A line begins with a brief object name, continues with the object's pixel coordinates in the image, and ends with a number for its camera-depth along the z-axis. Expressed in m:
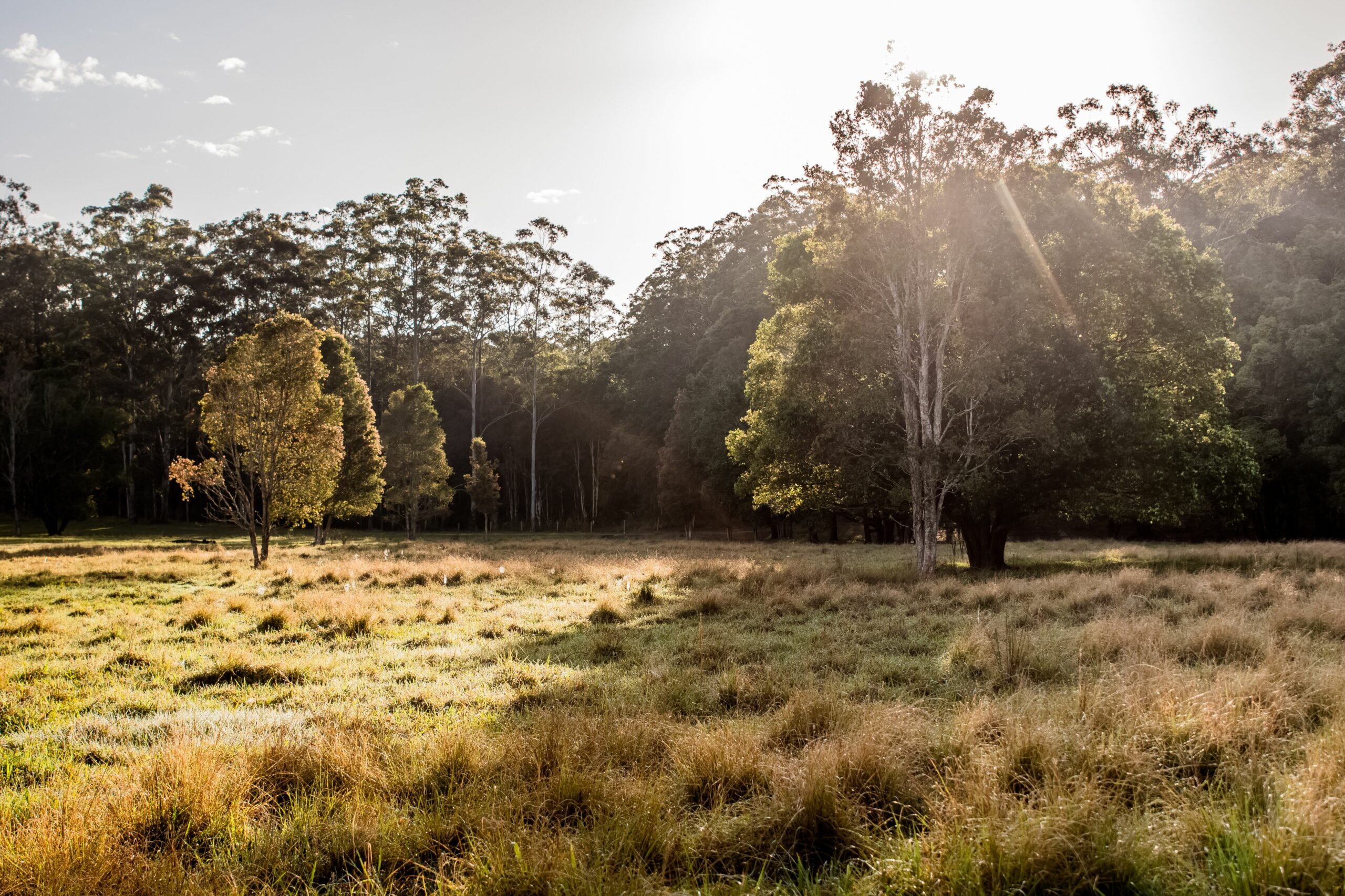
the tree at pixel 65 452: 44.38
